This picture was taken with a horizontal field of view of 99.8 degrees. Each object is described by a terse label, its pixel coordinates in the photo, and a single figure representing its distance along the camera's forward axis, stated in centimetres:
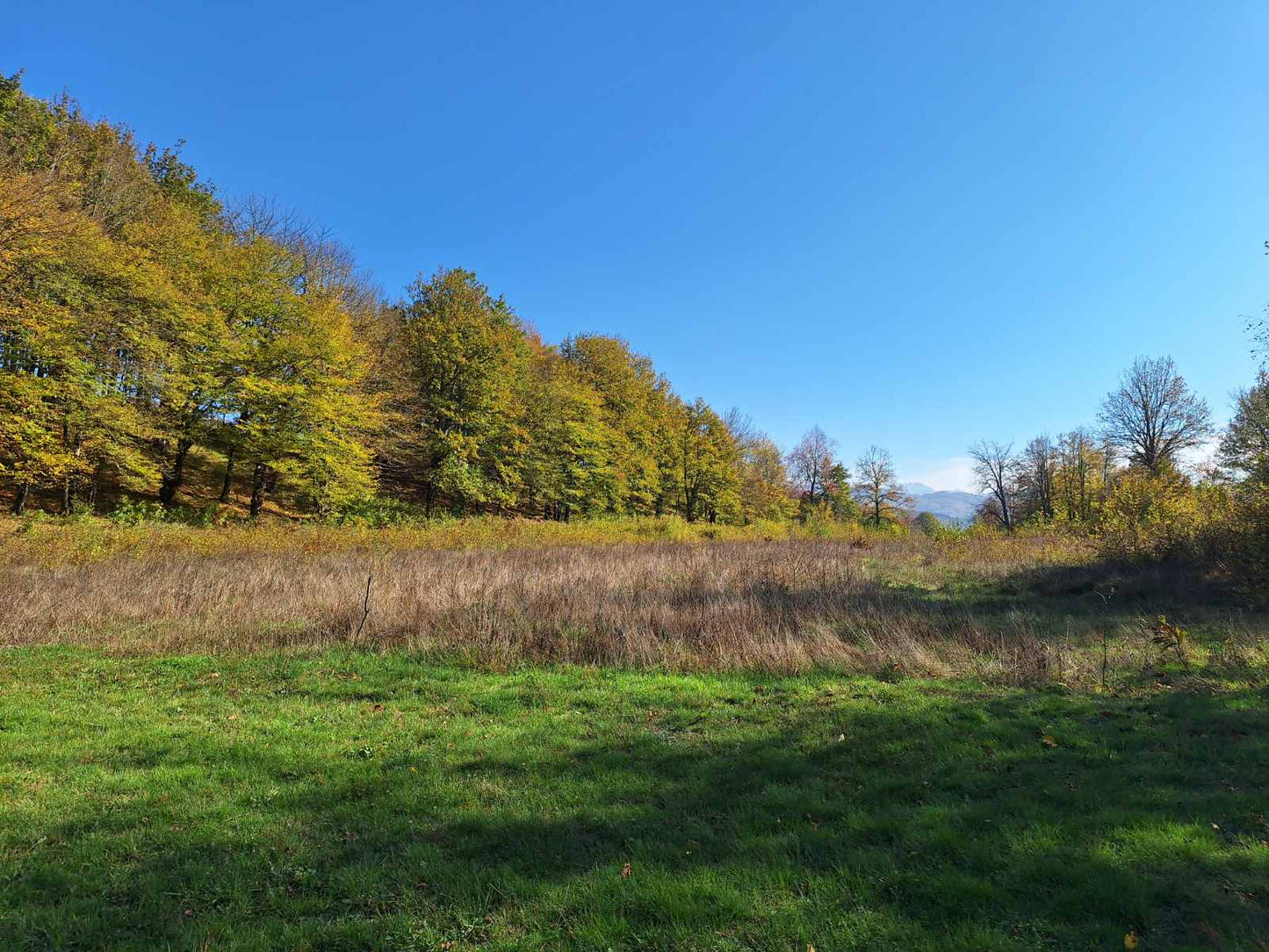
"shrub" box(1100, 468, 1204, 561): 1473
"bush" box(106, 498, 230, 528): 1927
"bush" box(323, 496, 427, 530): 2516
